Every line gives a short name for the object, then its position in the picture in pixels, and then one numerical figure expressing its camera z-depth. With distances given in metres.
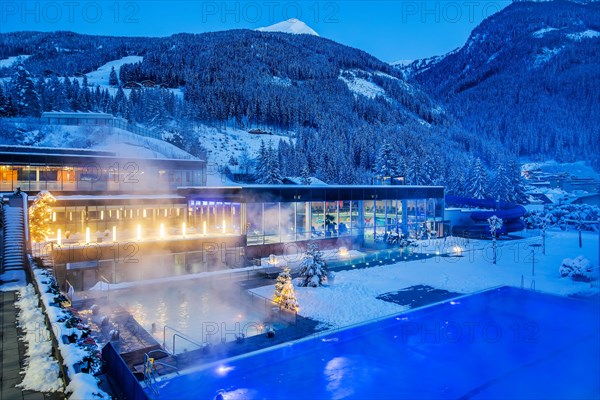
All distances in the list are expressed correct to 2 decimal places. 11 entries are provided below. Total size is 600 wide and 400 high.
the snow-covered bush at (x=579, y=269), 19.06
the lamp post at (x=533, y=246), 22.34
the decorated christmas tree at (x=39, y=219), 16.48
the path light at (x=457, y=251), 25.82
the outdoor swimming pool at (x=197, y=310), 12.15
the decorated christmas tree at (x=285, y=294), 14.05
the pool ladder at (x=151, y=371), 8.83
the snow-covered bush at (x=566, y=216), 41.10
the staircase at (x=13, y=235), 14.78
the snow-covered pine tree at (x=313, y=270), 17.82
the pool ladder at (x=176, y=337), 10.95
